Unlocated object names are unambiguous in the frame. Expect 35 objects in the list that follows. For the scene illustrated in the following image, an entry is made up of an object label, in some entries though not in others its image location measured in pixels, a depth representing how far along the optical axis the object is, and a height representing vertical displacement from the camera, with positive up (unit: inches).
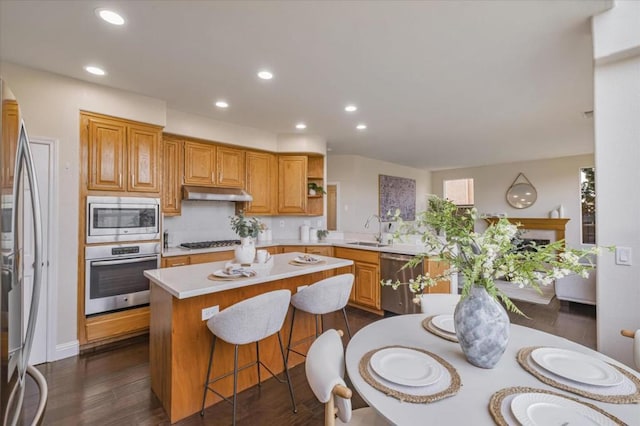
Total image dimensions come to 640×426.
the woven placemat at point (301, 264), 101.5 -16.8
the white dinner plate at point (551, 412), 33.2 -23.4
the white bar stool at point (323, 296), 87.2 -24.4
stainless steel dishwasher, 145.3 -36.5
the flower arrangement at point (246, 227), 97.6 -3.9
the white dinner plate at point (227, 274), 80.9 -16.5
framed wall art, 277.9 +20.3
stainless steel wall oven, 113.0 -23.8
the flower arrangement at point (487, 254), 43.5 -6.0
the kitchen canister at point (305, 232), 195.8 -11.1
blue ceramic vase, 45.3 -17.8
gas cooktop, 153.1 -15.6
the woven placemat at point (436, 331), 56.6 -23.6
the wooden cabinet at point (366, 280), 157.1 -35.4
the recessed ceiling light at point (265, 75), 104.4 +51.2
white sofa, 155.1 -40.4
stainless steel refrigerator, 31.3 -6.2
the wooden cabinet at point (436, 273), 139.1 -28.1
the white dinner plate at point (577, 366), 41.3 -23.2
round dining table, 35.4 -24.2
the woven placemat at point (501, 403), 33.7 -23.8
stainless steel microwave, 114.2 -1.3
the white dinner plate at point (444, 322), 59.6 -23.1
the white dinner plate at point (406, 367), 41.9 -23.6
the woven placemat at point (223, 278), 78.8 -17.0
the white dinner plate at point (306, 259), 104.4 -16.1
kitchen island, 74.5 -32.5
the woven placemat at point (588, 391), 37.5 -23.7
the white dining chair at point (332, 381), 40.1 -23.6
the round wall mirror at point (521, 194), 274.5 +20.1
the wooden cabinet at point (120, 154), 114.8 +25.4
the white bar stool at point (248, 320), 68.6 -25.4
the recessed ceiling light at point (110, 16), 72.7 +50.9
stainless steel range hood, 149.7 +11.8
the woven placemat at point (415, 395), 38.4 -23.9
